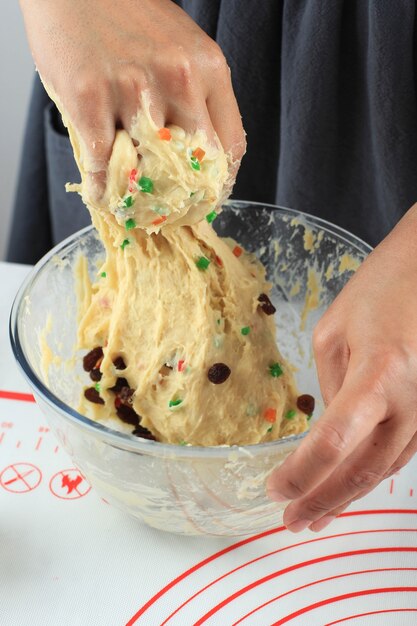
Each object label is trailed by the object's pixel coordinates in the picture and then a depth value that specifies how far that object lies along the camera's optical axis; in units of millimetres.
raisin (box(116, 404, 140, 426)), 852
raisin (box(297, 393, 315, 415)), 869
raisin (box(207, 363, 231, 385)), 796
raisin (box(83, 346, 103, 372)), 870
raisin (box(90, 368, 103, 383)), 862
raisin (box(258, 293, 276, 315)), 857
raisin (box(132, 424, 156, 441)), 835
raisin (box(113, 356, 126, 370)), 837
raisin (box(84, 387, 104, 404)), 860
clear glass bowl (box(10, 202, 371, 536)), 684
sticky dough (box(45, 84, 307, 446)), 799
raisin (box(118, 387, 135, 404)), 832
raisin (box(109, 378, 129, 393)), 845
